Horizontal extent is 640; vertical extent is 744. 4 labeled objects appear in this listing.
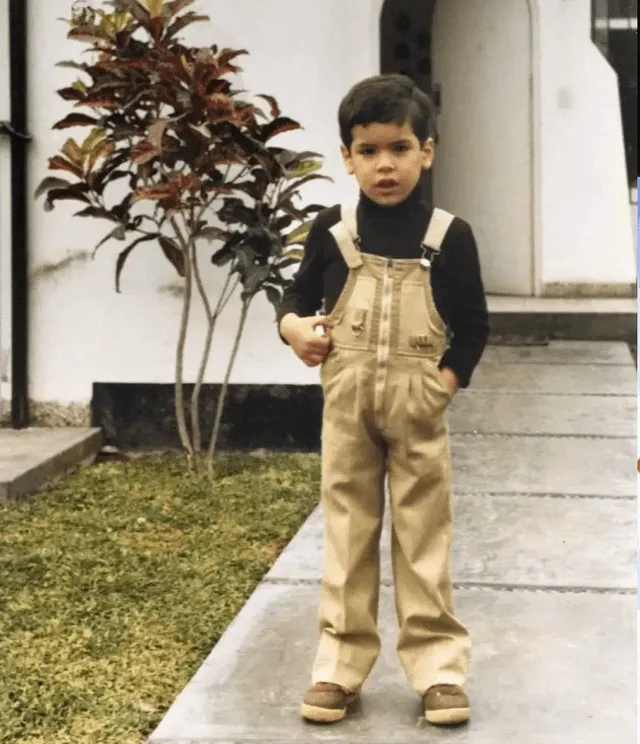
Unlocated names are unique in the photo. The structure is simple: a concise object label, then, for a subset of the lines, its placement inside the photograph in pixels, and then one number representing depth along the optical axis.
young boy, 2.38
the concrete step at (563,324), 9.12
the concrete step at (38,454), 4.73
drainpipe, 5.33
